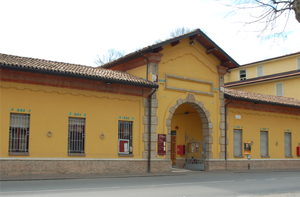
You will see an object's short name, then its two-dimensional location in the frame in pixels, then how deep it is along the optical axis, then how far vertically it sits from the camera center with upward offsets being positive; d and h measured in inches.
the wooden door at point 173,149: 925.9 -38.3
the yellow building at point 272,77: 1206.3 +214.0
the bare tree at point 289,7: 349.7 +137.4
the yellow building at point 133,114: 577.6 +40.7
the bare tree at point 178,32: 1481.4 +434.0
